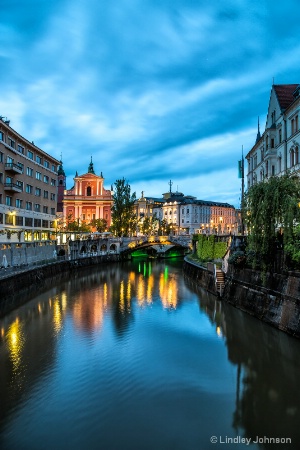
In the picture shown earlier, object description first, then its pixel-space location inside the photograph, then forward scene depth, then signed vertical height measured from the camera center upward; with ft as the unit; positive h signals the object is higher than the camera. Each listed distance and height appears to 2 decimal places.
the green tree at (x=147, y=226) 379.39 +5.30
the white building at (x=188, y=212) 459.73 +25.35
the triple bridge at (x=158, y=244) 283.98 -11.19
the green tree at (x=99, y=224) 333.62 +6.65
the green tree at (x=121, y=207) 280.51 +18.96
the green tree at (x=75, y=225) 309.01 +5.49
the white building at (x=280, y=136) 117.91 +35.55
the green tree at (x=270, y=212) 78.79 +4.15
